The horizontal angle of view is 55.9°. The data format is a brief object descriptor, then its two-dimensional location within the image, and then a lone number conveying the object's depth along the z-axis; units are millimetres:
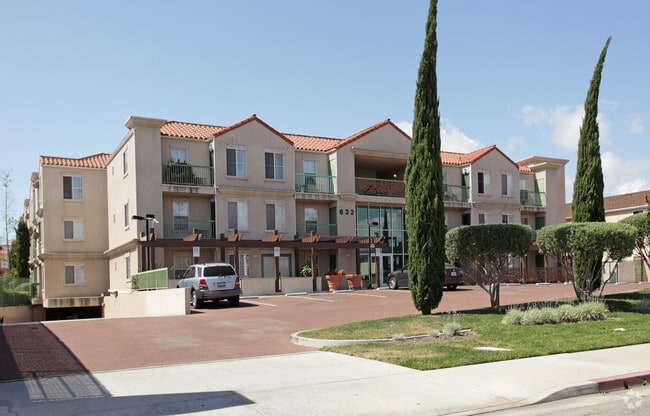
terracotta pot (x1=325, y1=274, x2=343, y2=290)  33156
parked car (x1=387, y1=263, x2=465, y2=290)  30219
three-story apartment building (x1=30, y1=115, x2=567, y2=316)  32312
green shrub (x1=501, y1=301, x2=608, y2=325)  15297
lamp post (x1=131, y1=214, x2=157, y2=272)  29734
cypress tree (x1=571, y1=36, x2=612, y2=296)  21219
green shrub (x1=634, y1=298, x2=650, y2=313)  17422
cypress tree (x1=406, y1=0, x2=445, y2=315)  17844
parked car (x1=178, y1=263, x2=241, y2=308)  23469
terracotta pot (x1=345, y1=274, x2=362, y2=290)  33562
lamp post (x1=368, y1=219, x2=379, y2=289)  34781
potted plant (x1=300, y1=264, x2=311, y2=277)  34406
